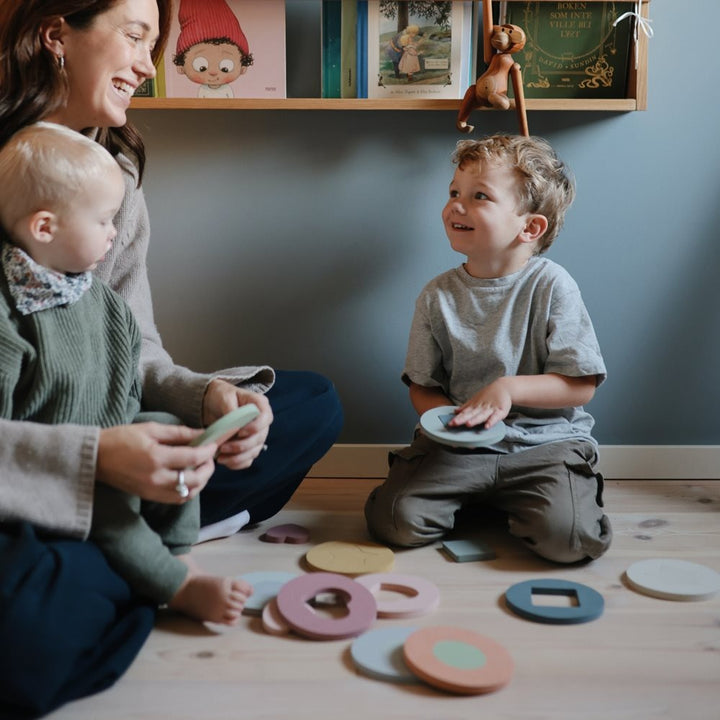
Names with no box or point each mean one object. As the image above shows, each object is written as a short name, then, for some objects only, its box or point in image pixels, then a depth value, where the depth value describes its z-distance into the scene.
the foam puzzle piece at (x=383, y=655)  1.07
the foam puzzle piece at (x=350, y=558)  1.38
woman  0.99
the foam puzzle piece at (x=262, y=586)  1.24
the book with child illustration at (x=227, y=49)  1.63
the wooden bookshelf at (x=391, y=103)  1.62
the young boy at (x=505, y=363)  1.49
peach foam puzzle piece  1.04
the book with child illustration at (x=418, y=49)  1.63
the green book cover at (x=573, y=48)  1.66
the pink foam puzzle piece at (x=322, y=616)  1.17
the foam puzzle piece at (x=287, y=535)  1.51
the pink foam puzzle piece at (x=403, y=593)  1.24
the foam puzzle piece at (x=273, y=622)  1.18
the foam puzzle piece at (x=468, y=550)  1.43
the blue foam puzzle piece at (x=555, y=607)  1.22
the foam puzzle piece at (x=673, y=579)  1.29
